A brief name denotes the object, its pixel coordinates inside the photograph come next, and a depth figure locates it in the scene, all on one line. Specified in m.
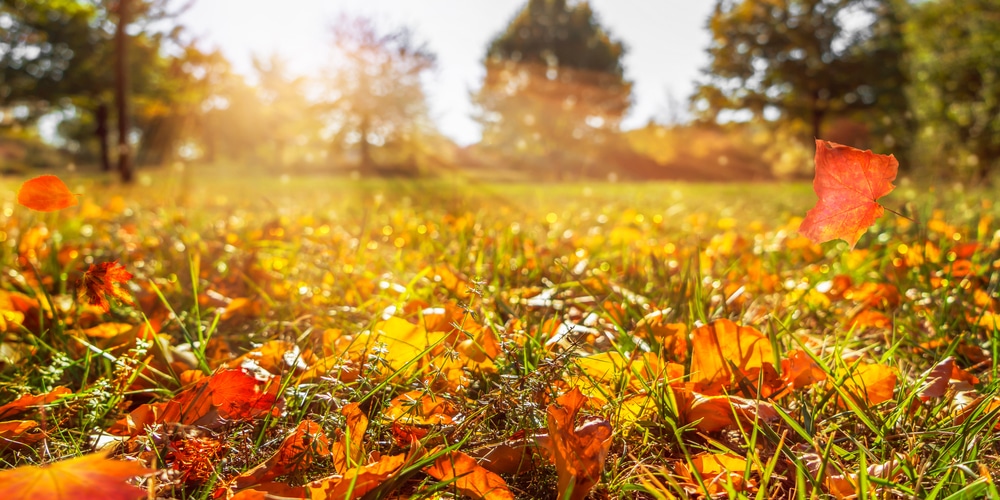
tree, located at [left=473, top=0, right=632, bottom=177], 31.53
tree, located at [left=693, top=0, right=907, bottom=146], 21.19
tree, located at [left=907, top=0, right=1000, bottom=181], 10.84
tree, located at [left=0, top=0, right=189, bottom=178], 21.58
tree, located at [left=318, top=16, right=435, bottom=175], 31.16
